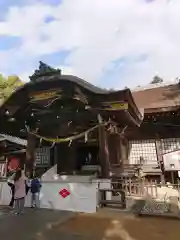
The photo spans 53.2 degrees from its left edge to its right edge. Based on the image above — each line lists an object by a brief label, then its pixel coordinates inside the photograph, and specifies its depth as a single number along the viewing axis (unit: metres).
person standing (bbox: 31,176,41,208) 6.72
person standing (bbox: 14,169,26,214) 6.16
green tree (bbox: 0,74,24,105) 20.30
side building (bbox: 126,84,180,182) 9.36
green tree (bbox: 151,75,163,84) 37.06
